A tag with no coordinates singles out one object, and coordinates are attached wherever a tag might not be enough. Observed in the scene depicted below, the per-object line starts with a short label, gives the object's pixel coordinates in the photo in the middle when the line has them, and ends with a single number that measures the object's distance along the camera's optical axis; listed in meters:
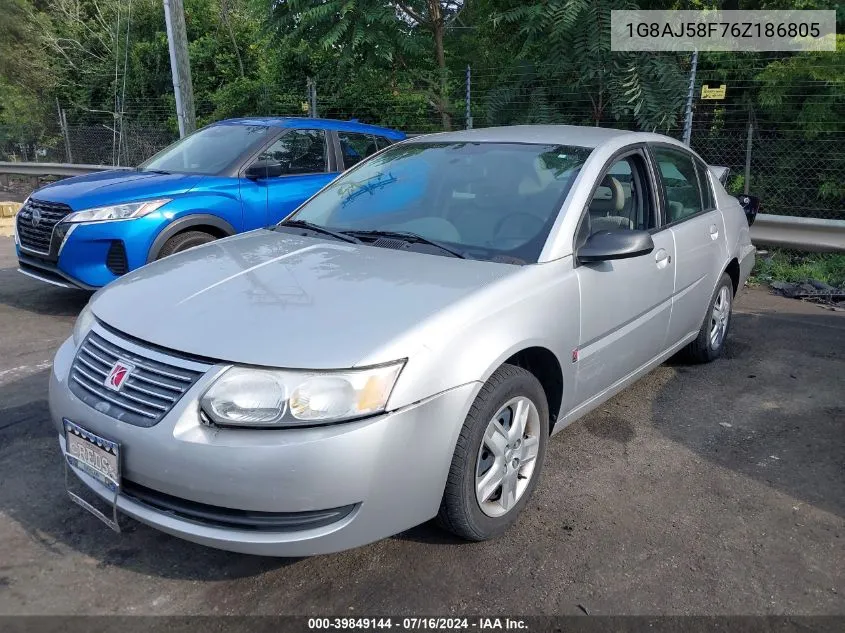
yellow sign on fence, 8.49
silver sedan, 2.39
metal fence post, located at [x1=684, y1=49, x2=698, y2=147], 8.37
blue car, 5.82
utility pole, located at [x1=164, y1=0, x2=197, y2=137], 10.62
